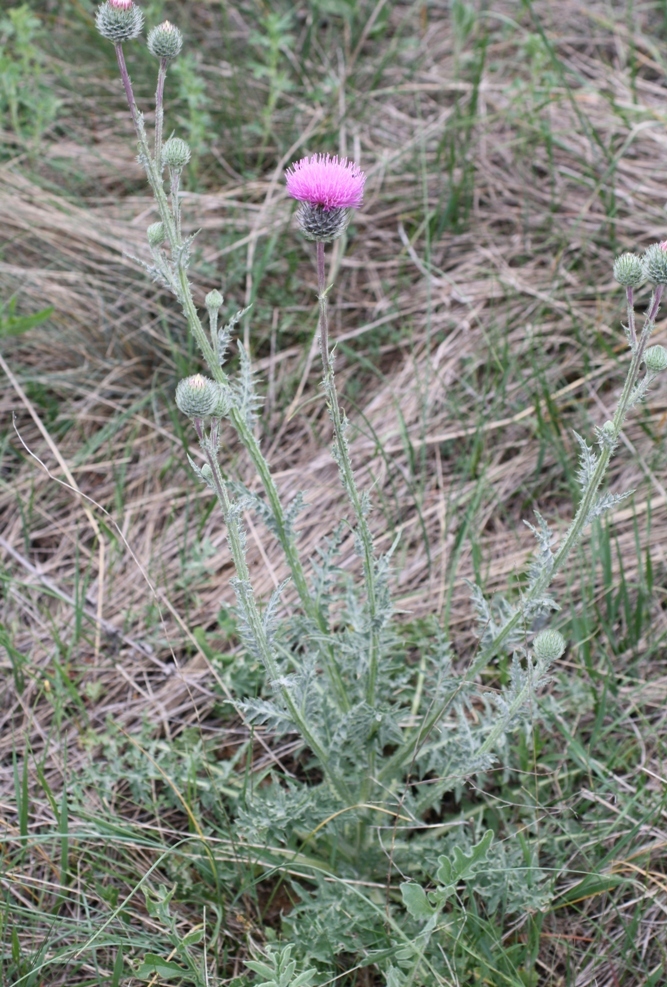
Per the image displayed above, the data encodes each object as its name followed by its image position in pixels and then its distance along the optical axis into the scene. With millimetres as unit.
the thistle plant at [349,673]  1254
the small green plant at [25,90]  2000
